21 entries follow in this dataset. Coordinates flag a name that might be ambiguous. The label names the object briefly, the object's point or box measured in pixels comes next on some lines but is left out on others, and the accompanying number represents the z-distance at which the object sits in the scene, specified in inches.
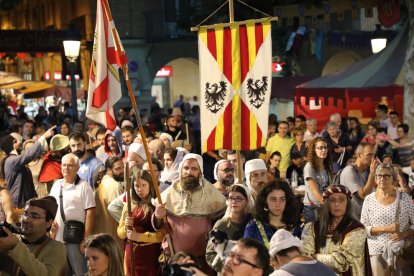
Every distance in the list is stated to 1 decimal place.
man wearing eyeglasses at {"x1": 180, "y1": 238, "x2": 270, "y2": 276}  253.0
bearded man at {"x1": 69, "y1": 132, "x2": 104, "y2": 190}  533.0
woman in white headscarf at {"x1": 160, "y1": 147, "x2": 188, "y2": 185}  506.2
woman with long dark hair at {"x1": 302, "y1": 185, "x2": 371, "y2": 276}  351.3
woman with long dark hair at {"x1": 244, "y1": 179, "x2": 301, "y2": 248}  353.4
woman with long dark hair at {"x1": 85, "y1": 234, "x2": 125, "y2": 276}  271.3
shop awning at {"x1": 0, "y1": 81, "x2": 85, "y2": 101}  1447.2
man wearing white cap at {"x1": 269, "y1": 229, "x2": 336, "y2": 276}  266.5
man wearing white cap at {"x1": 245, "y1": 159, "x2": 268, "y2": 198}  429.7
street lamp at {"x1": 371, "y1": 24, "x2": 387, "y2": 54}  1149.1
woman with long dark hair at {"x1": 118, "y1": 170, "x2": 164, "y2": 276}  409.1
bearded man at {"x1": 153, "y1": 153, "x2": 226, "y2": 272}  403.9
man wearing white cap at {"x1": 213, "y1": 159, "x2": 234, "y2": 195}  450.0
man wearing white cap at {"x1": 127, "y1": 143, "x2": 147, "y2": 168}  506.6
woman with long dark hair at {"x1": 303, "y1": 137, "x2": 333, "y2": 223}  490.6
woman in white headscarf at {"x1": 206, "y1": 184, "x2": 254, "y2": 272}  371.9
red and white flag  434.9
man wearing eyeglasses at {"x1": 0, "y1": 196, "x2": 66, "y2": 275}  276.2
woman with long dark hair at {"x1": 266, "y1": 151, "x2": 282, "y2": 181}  613.4
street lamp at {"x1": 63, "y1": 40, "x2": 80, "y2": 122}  933.2
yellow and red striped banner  459.5
